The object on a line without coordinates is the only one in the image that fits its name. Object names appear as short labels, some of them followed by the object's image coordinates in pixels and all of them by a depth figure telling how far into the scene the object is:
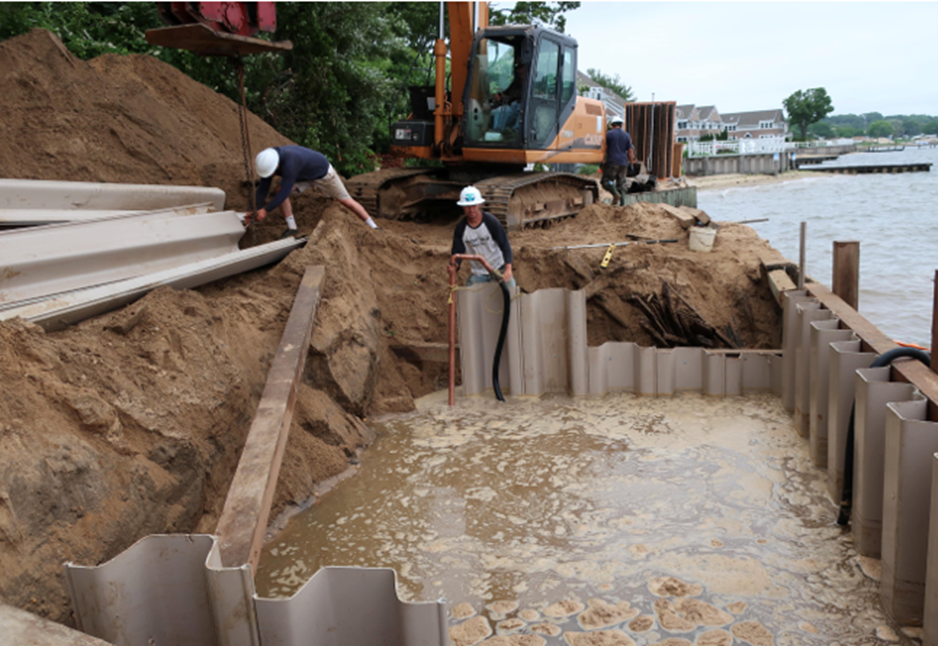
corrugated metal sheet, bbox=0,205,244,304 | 4.93
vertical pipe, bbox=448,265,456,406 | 7.19
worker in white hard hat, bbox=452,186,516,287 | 7.28
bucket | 9.36
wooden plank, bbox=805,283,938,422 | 3.81
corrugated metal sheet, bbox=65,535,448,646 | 2.81
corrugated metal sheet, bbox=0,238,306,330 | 4.39
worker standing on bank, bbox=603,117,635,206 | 13.89
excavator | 10.52
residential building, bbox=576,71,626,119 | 53.50
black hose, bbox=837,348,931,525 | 4.24
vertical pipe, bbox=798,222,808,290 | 6.87
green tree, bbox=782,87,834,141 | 112.69
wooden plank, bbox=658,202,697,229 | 10.09
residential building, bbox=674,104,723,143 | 98.14
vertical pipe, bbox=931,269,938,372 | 3.95
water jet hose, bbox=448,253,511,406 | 7.17
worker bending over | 7.75
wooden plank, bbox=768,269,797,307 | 7.76
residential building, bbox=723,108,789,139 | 113.53
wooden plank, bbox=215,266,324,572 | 3.31
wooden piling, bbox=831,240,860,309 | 6.32
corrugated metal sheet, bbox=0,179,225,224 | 5.80
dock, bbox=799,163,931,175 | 61.81
